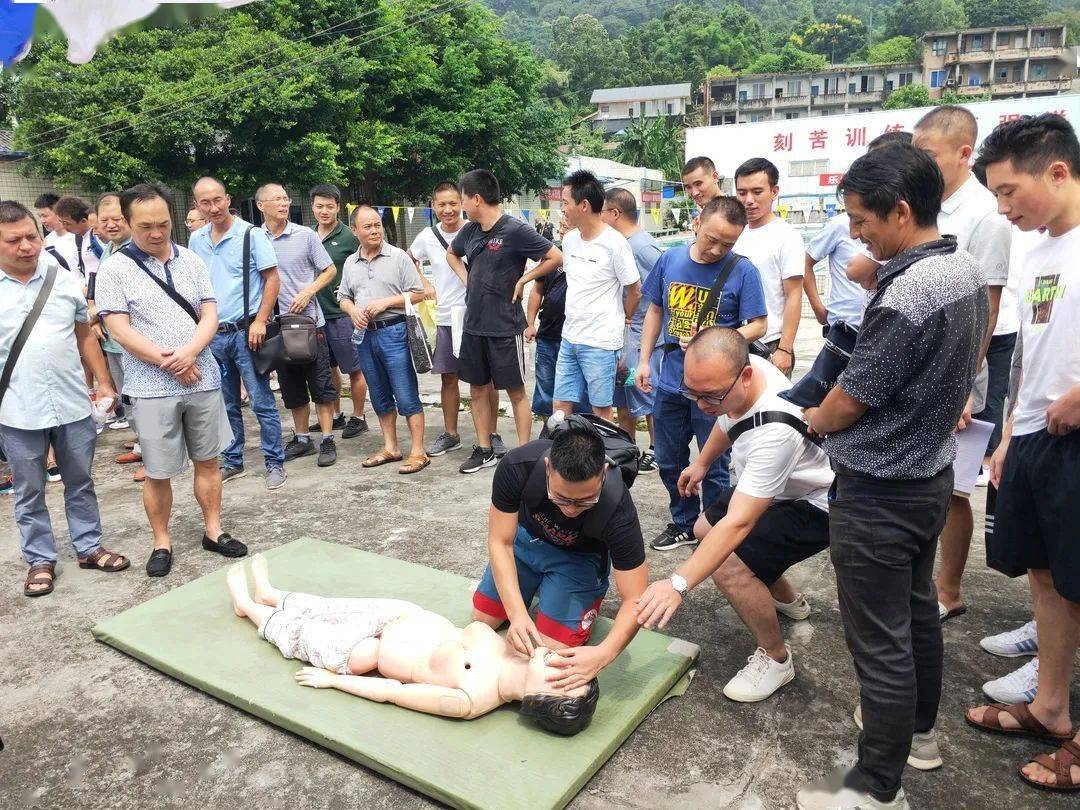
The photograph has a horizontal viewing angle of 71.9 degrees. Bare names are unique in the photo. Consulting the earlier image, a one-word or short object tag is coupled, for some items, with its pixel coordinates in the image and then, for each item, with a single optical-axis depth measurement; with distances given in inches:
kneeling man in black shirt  91.0
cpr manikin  94.3
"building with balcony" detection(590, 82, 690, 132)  2928.2
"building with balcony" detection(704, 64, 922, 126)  2434.8
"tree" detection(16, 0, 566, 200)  666.8
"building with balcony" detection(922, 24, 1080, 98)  1859.0
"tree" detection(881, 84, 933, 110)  2117.4
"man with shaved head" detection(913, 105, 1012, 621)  117.1
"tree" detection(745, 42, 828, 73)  2866.6
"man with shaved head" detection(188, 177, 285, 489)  194.4
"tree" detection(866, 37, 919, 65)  2495.1
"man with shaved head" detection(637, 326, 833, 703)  94.1
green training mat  87.2
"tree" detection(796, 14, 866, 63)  3137.3
